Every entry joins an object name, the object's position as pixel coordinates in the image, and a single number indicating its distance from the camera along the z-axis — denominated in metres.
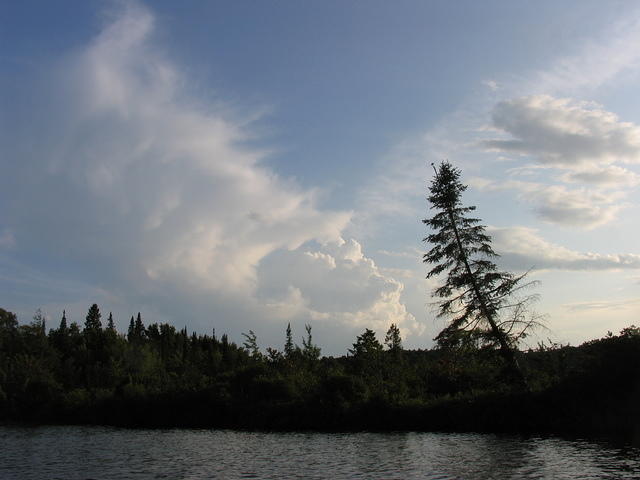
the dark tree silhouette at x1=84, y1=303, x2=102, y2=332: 188.82
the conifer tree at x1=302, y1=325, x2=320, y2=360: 80.88
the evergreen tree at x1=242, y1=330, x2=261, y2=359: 78.26
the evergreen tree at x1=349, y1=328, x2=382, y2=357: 78.62
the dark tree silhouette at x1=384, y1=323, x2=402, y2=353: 102.13
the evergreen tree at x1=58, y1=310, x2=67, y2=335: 170.73
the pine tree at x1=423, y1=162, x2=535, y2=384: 48.69
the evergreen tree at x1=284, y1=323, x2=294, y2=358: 78.51
